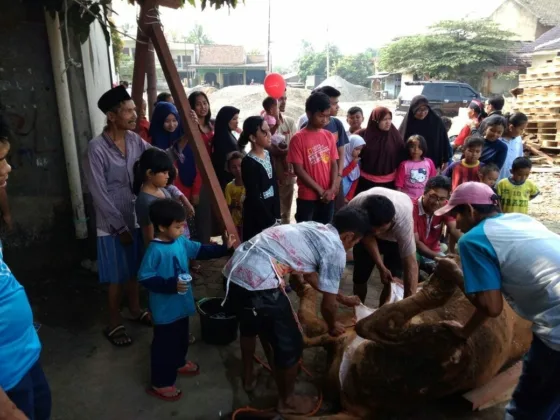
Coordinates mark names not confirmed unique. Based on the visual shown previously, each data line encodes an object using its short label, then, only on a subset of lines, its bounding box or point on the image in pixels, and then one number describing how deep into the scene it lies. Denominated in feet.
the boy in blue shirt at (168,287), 8.54
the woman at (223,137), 15.05
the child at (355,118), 17.65
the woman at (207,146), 15.20
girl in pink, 14.80
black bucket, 10.77
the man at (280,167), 16.14
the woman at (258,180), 11.85
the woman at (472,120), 23.91
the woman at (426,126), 16.21
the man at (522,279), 6.30
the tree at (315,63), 174.50
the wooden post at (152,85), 18.98
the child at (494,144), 17.04
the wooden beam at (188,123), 10.98
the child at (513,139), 18.17
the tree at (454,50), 98.63
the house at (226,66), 163.94
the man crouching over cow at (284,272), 8.07
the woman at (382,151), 15.26
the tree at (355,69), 160.04
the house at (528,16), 115.44
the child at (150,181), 9.93
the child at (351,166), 16.10
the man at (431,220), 11.86
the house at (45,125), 12.64
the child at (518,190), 15.75
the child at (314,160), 13.46
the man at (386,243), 9.03
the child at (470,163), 15.74
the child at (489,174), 15.21
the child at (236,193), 14.47
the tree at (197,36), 218.54
